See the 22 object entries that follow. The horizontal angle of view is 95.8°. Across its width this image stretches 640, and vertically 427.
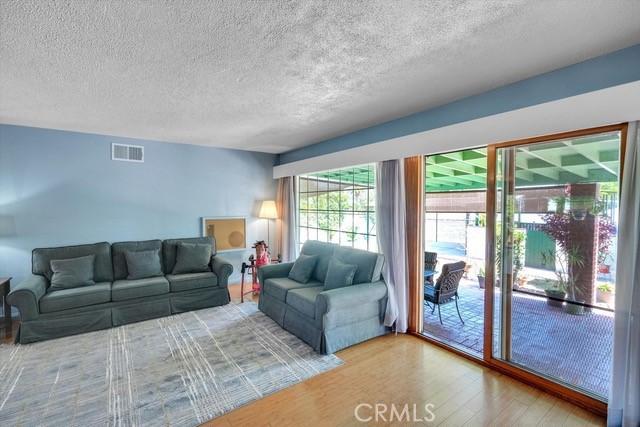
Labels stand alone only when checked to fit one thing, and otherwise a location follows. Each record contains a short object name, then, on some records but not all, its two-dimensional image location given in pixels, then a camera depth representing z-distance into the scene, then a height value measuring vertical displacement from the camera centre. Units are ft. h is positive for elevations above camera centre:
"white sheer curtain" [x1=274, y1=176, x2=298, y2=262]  17.42 -0.76
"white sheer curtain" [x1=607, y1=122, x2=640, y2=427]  5.98 -2.01
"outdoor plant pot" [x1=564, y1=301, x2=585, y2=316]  7.35 -2.69
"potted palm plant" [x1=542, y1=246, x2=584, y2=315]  7.38 -1.87
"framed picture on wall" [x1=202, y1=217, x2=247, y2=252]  16.38 -1.44
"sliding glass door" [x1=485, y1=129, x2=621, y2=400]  6.91 -1.37
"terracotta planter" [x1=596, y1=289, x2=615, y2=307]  6.81 -2.21
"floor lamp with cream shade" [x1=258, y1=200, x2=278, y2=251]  17.35 -0.21
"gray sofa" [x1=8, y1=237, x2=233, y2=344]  10.12 -3.43
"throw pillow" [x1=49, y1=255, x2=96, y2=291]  11.14 -2.57
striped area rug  6.78 -4.76
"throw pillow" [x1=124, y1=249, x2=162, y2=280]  12.80 -2.56
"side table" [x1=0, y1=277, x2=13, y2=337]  10.68 -3.69
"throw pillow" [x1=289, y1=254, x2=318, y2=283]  12.42 -2.72
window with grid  13.38 -0.04
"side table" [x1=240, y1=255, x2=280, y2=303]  15.34 -4.04
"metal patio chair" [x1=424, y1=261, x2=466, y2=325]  11.26 -3.19
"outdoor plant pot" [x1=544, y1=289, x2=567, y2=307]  7.70 -2.44
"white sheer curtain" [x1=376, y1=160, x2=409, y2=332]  10.78 -1.56
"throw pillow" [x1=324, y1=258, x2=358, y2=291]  10.64 -2.57
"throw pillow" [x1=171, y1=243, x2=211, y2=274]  13.76 -2.49
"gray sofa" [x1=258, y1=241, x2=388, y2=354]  9.50 -3.54
